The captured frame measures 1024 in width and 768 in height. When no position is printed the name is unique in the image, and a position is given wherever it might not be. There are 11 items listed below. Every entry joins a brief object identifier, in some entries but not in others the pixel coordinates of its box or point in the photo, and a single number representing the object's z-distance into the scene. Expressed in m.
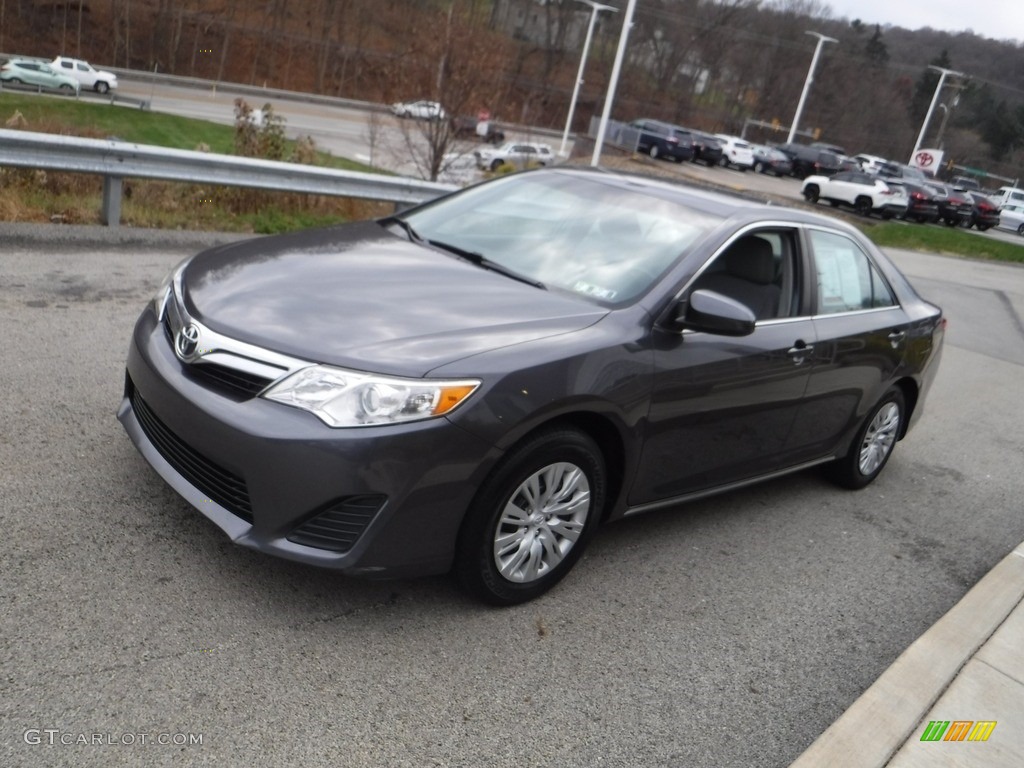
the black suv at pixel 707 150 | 52.59
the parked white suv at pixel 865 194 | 38.16
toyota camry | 3.27
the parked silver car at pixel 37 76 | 32.28
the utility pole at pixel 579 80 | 52.24
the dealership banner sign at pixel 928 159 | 61.19
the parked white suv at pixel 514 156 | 33.84
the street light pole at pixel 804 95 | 59.72
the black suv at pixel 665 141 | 50.69
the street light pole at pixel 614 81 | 29.87
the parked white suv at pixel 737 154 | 55.75
